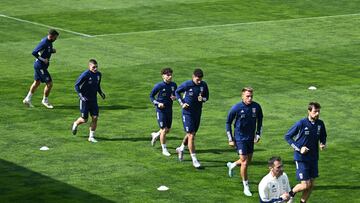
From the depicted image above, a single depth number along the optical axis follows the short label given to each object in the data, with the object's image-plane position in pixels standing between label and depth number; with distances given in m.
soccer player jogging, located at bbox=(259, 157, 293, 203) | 17.94
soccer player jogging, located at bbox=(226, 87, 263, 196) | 21.97
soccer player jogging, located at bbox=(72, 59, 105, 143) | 26.44
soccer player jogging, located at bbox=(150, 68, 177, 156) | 24.86
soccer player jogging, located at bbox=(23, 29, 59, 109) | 30.34
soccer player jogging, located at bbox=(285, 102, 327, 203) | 20.86
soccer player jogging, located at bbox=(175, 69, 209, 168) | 24.02
